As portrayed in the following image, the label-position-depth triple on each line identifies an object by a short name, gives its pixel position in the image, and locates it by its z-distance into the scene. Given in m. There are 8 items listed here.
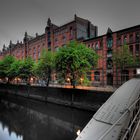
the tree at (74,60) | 19.44
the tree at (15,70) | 35.04
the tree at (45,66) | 27.00
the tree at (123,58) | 25.48
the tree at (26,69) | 33.31
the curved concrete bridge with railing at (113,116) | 3.01
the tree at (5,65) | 42.57
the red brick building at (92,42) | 30.48
